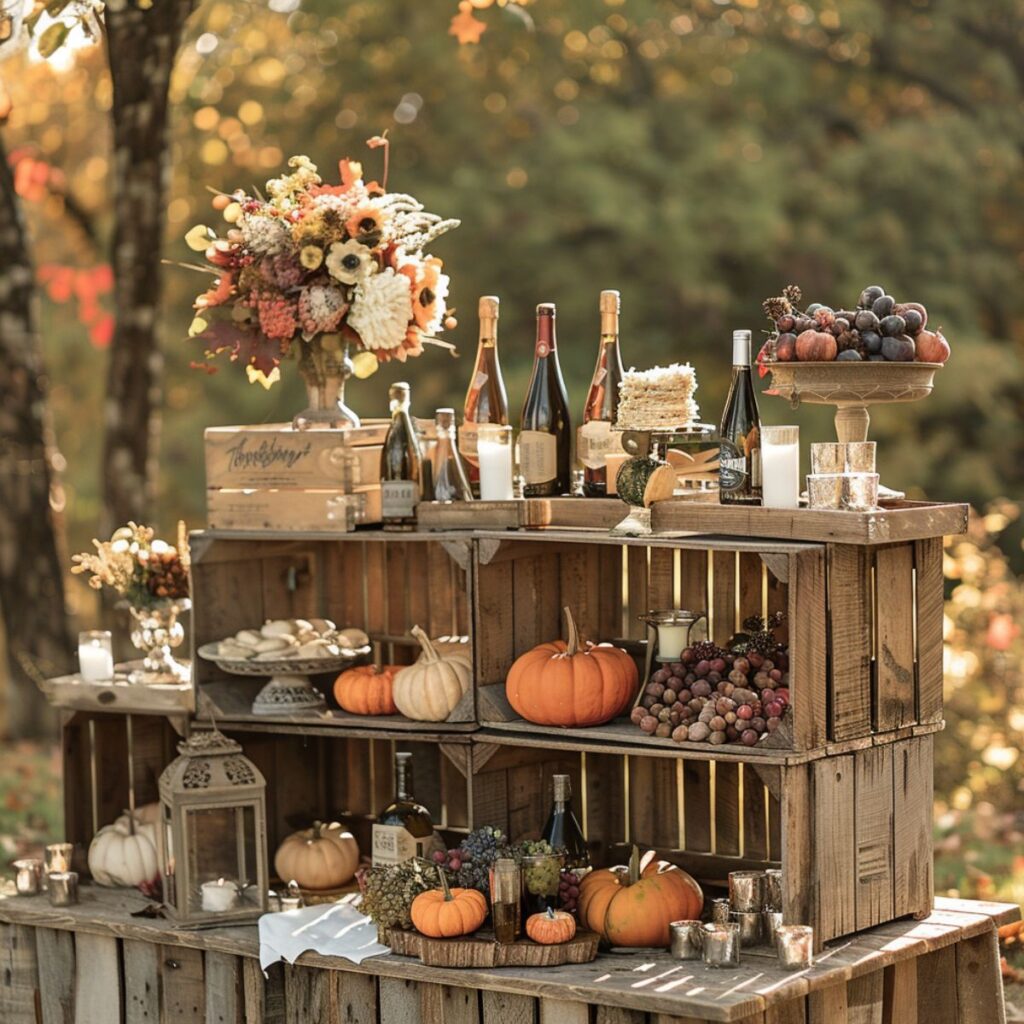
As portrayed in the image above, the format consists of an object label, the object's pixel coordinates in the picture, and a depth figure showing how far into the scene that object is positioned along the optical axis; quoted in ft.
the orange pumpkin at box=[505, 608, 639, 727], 25.23
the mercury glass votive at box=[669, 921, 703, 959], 23.95
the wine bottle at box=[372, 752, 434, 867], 26.86
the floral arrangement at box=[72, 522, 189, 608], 28.44
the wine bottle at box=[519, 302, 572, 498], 26.41
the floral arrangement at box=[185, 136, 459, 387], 26.58
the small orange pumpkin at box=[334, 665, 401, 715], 27.22
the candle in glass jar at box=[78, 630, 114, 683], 28.98
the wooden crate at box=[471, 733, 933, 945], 23.65
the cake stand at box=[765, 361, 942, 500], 23.24
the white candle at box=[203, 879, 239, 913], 26.43
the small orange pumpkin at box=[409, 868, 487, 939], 24.12
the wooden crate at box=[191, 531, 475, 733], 27.91
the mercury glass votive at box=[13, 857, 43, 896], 28.34
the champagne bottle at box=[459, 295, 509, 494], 26.84
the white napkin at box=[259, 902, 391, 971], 24.89
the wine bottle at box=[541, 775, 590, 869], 26.34
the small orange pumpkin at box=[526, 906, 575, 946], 23.84
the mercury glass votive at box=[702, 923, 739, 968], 23.43
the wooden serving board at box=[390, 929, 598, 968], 23.69
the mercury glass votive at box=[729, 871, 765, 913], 24.57
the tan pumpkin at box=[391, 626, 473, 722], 26.28
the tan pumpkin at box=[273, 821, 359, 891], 28.14
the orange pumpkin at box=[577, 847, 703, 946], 24.44
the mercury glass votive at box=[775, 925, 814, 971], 23.05
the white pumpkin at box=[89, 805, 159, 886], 28.38
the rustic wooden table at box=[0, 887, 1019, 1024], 22.81
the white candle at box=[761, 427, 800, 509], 23.65
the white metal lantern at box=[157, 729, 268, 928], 26.37
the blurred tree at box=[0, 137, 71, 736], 42.96
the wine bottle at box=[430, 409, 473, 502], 26.79
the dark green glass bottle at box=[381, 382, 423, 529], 26.54
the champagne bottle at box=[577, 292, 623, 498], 26.11
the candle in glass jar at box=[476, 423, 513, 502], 26.19
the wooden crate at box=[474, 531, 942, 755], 23.37
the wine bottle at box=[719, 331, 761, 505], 24.27
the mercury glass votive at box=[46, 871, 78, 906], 27.74
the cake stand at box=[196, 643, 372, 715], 27.44
